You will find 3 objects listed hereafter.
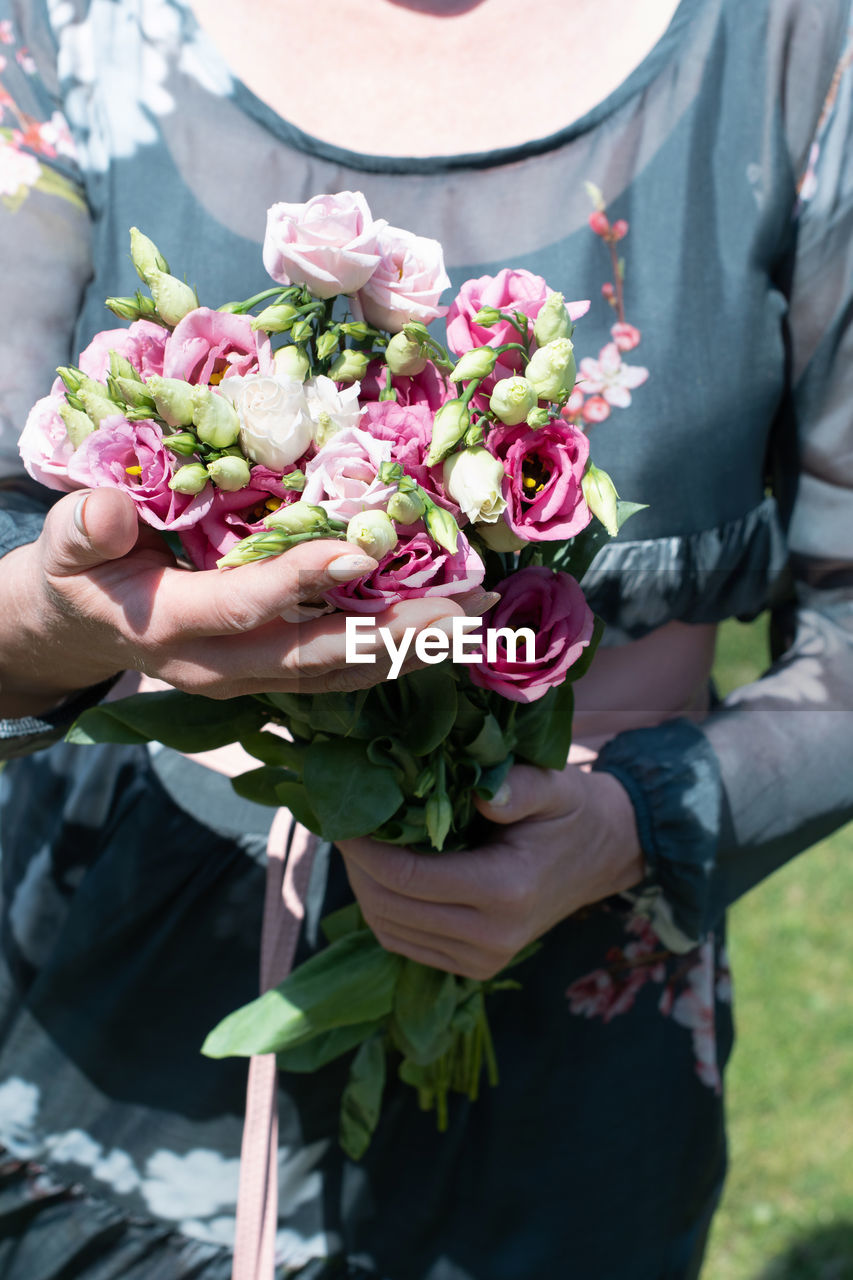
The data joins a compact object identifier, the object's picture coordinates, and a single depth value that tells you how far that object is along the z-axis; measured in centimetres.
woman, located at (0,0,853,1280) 97
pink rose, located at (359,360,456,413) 69
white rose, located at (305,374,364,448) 64
